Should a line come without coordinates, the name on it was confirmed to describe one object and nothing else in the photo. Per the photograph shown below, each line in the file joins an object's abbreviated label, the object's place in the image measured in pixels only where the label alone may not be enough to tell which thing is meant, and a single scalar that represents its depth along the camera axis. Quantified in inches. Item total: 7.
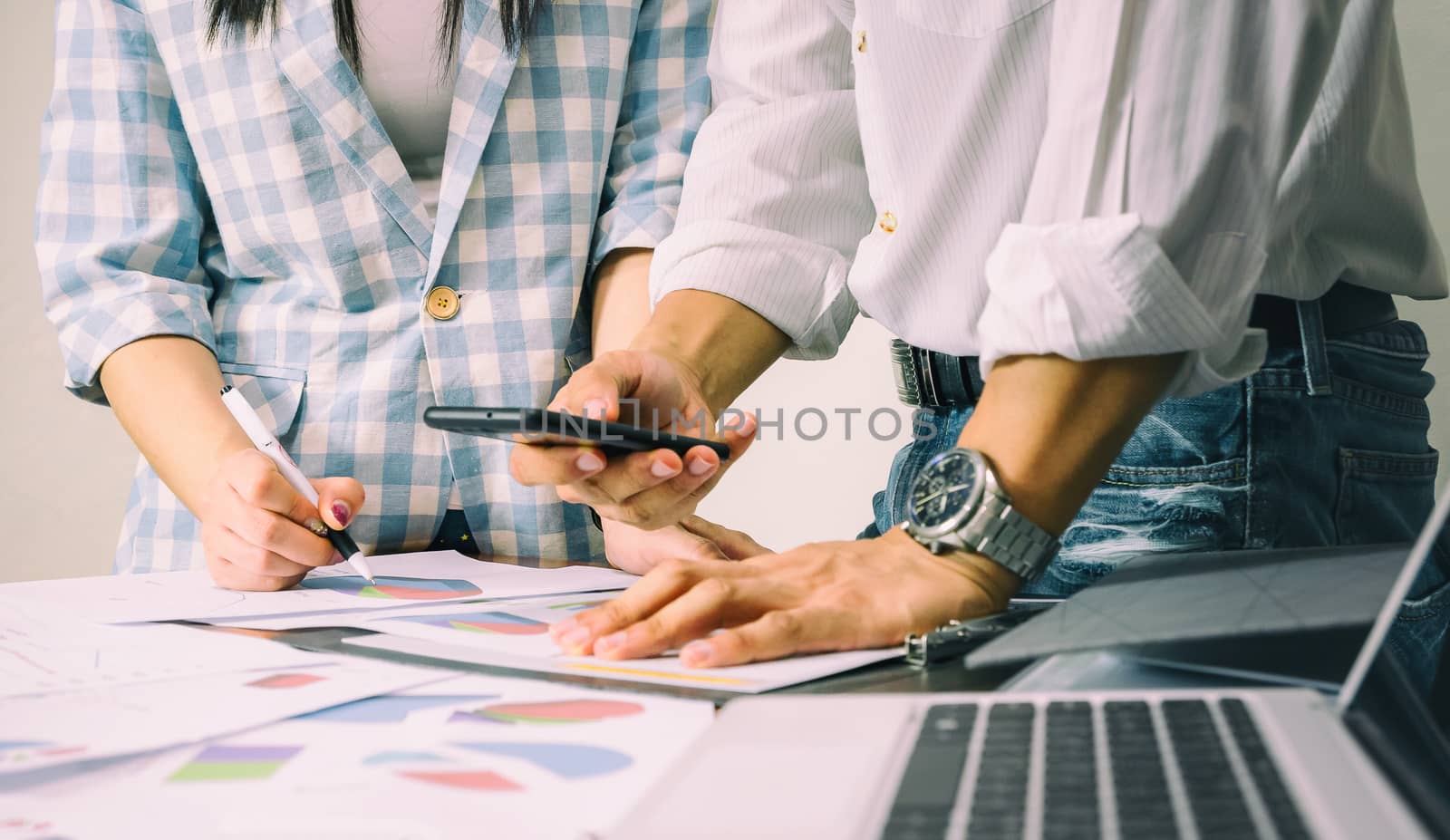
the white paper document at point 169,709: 15.6
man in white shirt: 22.6
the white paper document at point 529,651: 19.2
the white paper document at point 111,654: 20.1
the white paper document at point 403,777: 12.9
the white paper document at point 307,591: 27.5
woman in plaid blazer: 37.9
